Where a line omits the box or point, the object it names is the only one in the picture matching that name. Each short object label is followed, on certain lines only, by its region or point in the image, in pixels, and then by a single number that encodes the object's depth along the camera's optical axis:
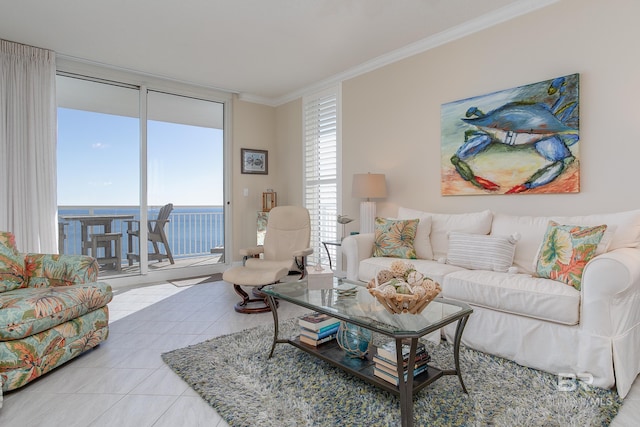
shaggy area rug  1.68
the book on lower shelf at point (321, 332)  2.20
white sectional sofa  1.89
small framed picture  5.51
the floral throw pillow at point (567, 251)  2.17
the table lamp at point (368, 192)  3.82
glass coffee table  1.57
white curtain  3.62
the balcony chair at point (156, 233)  4.67
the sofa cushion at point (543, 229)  2.28
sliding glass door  4.25
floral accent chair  1.93
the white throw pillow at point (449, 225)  2.98
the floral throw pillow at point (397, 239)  3.27
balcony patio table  4.32
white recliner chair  3.35
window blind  4.81
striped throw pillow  2.63
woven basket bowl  1.70
